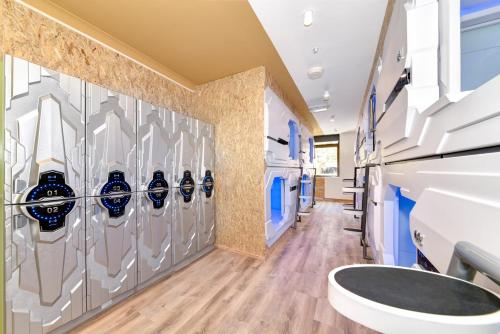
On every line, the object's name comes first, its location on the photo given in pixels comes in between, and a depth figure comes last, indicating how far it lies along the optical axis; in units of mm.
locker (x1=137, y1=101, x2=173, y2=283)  2141
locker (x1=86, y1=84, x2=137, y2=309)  1715
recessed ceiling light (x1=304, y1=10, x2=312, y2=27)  1871
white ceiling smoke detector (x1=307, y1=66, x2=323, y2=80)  2904
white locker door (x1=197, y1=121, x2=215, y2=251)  3008
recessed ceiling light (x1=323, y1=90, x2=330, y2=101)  3915
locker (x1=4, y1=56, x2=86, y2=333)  1317
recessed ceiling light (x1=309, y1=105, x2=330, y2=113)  4679
